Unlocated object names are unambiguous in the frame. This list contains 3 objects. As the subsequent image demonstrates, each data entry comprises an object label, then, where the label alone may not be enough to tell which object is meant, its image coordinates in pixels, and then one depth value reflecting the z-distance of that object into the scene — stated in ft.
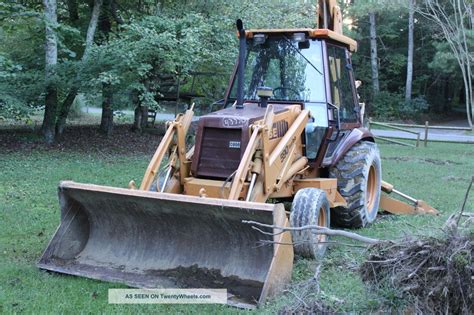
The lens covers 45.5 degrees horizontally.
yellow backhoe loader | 16.16
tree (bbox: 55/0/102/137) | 44.32
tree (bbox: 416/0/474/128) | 73.67
